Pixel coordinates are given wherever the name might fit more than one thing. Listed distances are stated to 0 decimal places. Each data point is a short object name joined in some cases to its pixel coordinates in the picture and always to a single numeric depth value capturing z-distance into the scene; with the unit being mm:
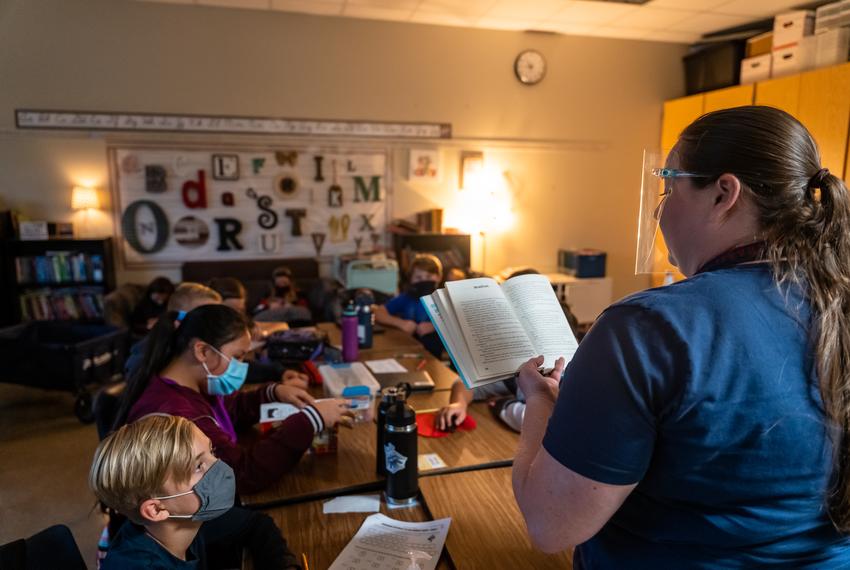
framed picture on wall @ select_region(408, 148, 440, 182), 5484
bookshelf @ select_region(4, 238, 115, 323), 4605
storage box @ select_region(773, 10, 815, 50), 4535
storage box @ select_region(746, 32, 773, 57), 4899
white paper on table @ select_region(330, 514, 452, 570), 1104
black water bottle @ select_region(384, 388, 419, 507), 1298
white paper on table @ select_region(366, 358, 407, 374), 2371
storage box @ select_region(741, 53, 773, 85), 4863
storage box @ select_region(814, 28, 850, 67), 4281
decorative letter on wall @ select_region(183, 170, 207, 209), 5039
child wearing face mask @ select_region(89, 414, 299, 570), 1122
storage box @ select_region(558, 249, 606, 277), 5648
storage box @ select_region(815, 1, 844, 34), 4301
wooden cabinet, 4160
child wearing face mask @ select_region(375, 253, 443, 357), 3160
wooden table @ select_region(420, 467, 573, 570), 1116
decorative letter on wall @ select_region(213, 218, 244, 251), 5152
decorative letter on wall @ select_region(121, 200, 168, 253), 4977
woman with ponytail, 658
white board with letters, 4973
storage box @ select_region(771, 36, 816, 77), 4512
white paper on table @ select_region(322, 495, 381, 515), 1310
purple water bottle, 2465
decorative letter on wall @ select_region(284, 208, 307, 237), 5270
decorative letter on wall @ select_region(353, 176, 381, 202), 5414
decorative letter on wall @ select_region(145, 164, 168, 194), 4938
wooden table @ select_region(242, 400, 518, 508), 1393
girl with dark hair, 1416
